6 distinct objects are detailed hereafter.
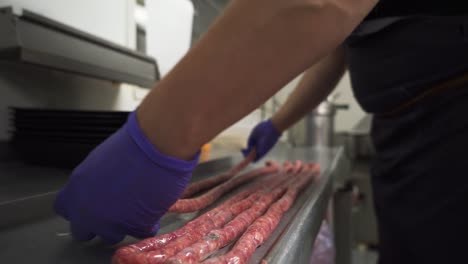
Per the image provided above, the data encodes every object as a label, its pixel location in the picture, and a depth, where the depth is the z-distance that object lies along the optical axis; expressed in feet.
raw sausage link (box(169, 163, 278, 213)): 1.77
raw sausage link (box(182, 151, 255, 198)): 2.25
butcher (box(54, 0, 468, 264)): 1.07
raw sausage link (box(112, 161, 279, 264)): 1.03
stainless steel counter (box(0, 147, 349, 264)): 1.22
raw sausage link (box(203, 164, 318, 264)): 1.10
